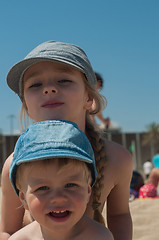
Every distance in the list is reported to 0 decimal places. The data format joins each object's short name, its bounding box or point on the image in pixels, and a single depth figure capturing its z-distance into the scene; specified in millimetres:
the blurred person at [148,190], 6047
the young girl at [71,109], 1841
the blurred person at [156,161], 7560
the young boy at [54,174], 1427
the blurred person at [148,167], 11570
